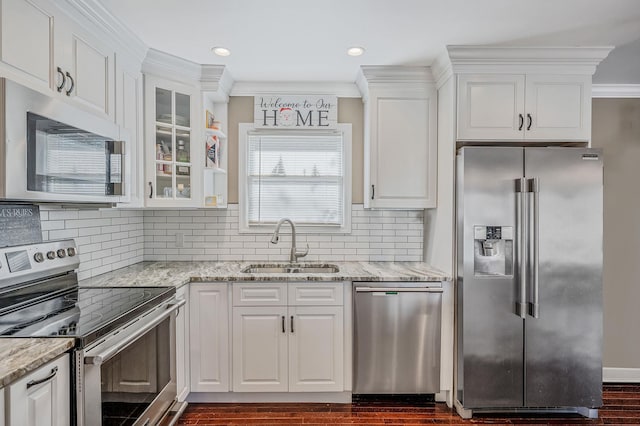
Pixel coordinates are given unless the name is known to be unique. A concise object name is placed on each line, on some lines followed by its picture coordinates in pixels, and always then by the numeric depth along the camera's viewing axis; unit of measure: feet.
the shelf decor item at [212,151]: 9.48
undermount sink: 10.04
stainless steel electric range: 4.59
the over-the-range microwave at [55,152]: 4.18
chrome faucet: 9.92
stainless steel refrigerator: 7.71
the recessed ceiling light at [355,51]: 8.05
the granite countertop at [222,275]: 7.68
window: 10.47
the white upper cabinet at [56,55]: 4.76
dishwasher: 8.27
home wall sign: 10.28
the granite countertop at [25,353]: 3.56
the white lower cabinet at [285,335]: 8.31
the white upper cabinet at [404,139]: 9.31
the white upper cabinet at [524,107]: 8.25
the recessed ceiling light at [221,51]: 8.11
